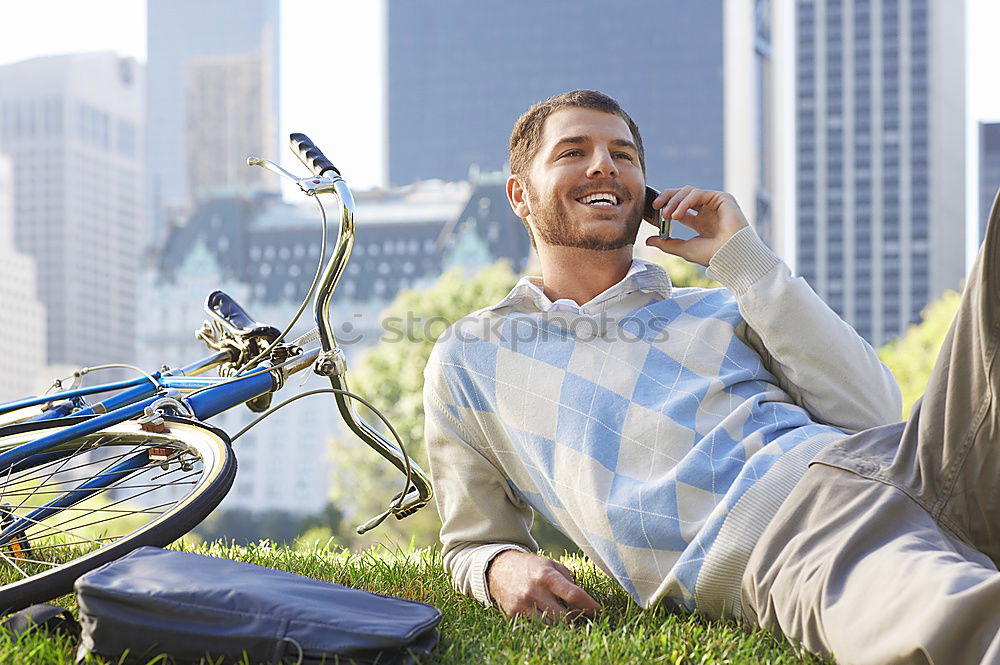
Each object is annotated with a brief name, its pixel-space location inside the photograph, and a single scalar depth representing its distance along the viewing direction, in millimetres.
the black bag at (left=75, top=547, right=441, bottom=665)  1807
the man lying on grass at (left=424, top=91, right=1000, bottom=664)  1855
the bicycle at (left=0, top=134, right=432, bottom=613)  2412
